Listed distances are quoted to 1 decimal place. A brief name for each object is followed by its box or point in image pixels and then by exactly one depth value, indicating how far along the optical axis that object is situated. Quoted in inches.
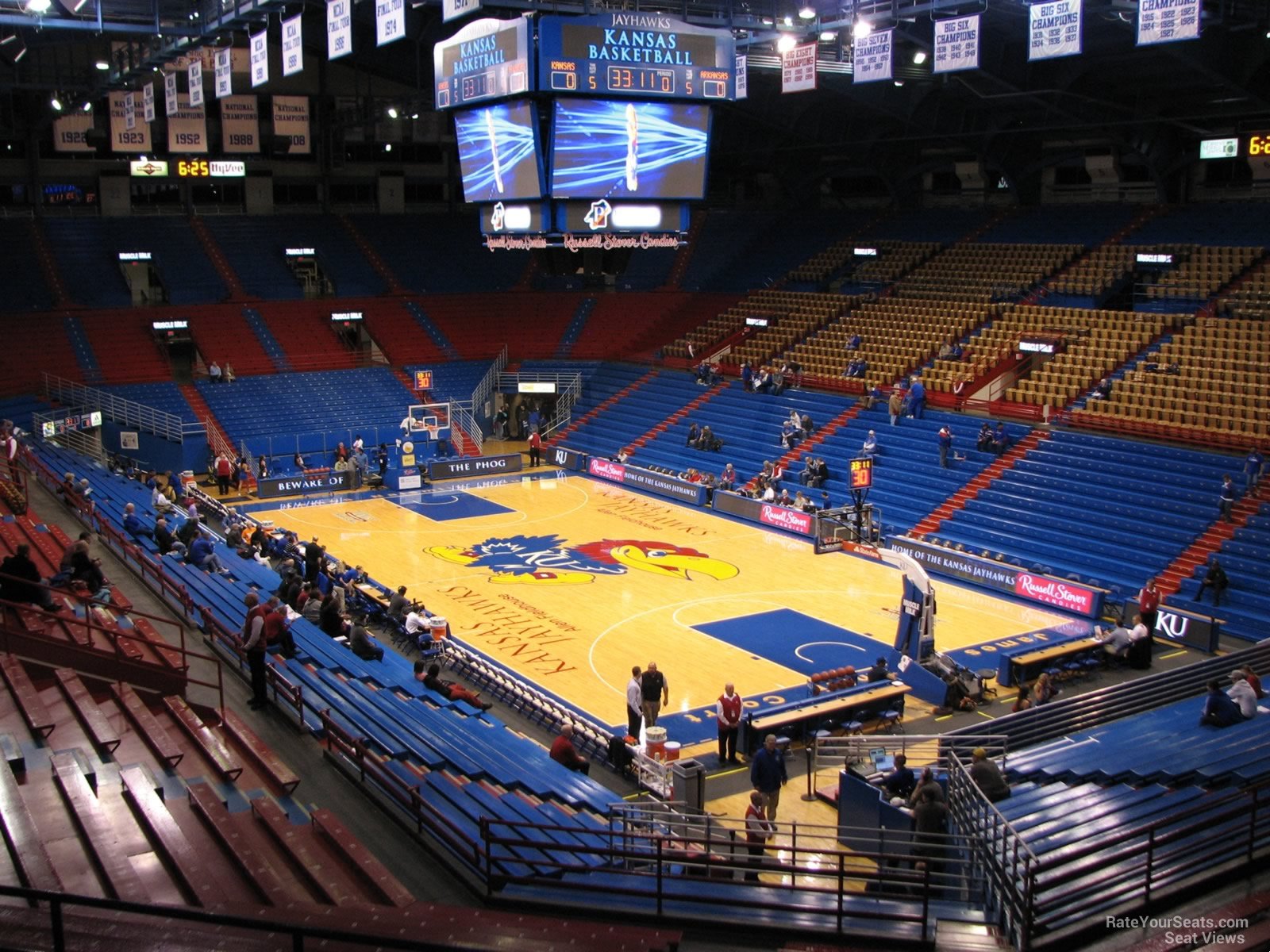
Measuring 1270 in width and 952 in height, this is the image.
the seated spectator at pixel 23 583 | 569.6
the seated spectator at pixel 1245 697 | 597.9
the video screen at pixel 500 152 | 685.9
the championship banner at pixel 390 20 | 797.9
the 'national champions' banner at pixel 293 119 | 1459.2
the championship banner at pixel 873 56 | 967.6
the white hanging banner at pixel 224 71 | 1000.2
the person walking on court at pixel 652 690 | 671.1
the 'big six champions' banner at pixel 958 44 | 894.4
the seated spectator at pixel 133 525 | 950.2
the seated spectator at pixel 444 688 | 706.2
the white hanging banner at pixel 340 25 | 832.3
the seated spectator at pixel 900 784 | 546.0
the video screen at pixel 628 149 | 674.8
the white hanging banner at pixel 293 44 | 915.4
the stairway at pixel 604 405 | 1701.5
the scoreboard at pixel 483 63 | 654.5
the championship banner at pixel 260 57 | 931.3
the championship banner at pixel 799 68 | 1007.0
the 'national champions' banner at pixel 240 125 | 1561.3
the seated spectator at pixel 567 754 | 587.5
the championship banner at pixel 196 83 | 1067.9
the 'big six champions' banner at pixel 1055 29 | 827.4
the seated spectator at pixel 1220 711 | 592.4
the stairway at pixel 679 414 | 1587.1
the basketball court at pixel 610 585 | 849.5
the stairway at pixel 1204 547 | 976.9
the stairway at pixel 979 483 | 1182.9
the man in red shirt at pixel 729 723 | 670.5
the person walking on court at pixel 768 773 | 562.3
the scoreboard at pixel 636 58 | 645.9
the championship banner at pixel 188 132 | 1434.5
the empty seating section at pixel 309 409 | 1584.6
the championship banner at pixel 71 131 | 1555.1
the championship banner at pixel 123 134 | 1332.4
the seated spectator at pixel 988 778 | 499.2
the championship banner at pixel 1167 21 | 778.8
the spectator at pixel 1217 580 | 927.7
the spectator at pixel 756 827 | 482.3
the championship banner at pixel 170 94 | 1138.0
